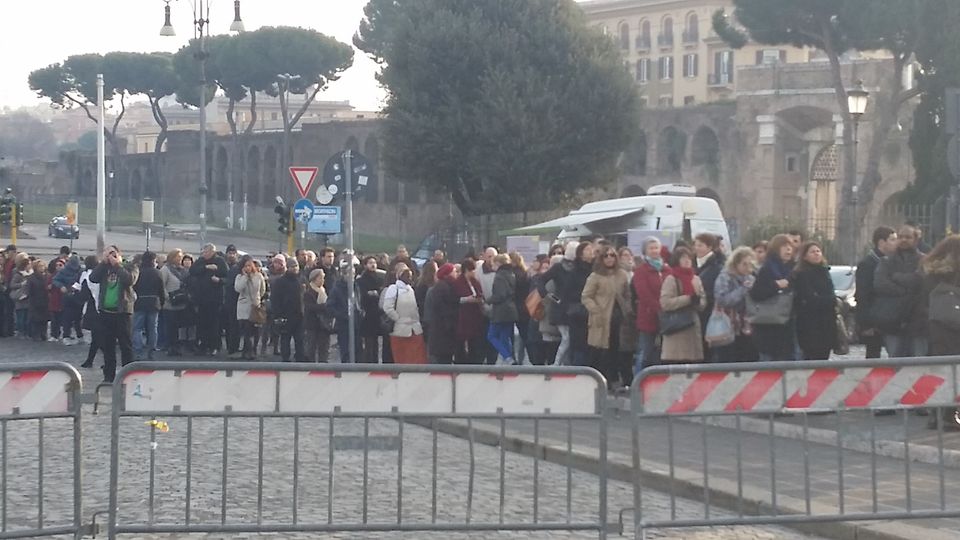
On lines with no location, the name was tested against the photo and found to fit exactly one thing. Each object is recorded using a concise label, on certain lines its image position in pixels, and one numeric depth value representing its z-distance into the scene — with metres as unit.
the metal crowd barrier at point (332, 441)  7.26
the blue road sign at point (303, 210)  26.17
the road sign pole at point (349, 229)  17.30
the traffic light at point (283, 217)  29.50
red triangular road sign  22.88
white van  27.81
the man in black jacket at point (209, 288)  21.53
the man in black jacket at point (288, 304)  19.36
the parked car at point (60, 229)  72.44
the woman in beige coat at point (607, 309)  14.54
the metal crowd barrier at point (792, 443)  7.32
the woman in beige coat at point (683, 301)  13.29
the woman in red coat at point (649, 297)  13.95
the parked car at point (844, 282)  23.39
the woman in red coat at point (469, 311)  16.95
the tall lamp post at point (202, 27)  40.85
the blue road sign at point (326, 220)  31.84
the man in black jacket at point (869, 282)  12.65
